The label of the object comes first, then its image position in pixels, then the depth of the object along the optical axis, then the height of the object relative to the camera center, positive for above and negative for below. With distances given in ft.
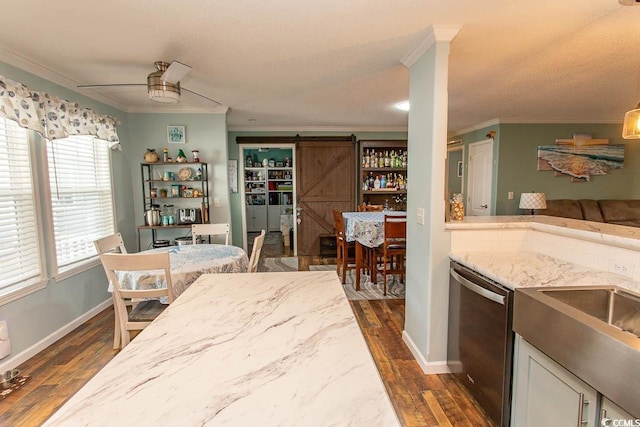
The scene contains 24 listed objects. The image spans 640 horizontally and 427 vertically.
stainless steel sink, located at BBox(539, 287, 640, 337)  4.60 -1.71
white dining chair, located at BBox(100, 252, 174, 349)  6.72 -2.27
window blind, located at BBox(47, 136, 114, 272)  9.50 -0.12
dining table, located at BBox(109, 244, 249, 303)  7.56 -1.93
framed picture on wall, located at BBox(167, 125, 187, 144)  13.51 +2.43
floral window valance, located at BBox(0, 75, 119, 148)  7.47 +2.18
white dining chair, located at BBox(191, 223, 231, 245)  11.20 -1.38
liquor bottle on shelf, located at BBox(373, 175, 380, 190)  19.04 +0.34
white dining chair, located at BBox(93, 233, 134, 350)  8.30 -1.50
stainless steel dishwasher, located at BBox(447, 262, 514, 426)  5.19 -2.83
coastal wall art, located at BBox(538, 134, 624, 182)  16.78 +1.58
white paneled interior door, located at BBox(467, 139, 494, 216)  17.87 +0.55
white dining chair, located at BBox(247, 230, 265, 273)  8.18 -1.61
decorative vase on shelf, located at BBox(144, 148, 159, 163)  12.78 +1.39
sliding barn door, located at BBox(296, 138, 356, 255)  18.88 +0.32
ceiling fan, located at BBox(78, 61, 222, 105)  7.74 +2.75
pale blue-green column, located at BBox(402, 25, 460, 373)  6.85 -0.24
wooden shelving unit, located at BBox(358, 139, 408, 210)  18.63 +1.35
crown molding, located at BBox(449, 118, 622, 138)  16.76 +3.48
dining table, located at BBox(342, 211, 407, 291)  12.60 -1.77
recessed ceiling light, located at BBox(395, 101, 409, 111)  13.07 +3.53
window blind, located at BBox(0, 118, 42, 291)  7.72 -0.52
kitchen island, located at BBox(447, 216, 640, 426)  3.31 -1.56
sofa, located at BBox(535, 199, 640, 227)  15.51 -1.17
